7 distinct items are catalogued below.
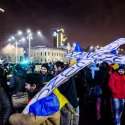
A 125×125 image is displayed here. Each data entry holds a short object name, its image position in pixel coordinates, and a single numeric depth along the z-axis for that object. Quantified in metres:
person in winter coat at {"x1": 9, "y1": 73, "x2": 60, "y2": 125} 1.69
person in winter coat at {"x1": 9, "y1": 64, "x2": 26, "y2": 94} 4.00
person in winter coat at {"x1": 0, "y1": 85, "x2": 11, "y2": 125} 1.76
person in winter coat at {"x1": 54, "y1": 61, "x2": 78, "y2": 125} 2.49
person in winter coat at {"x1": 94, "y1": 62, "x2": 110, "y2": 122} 3.97
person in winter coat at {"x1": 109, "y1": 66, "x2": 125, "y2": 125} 3.56
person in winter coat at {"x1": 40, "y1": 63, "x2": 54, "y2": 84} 3.13
